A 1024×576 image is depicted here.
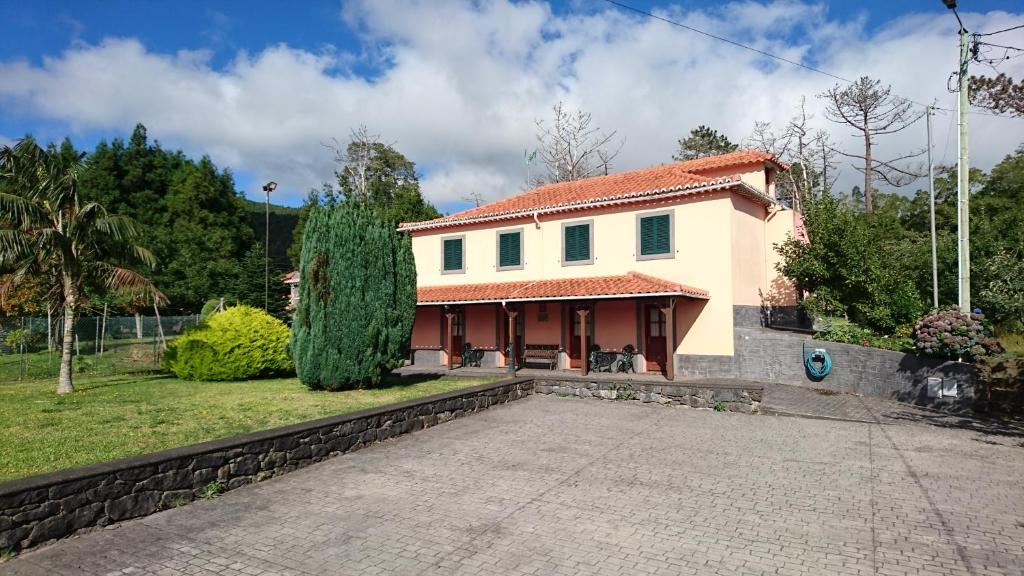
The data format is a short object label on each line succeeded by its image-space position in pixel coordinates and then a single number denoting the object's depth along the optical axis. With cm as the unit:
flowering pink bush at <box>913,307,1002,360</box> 1105
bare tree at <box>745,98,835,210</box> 3197
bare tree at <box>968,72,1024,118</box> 2383
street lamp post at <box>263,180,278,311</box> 2748
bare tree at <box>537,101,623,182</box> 3309
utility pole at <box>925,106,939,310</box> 1839
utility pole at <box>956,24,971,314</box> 1141
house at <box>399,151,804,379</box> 1554
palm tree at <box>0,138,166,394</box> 1201
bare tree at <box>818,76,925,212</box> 3073
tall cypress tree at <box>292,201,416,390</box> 1222
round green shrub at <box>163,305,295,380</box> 1487
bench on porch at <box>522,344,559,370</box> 1784
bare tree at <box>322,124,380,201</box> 3775
